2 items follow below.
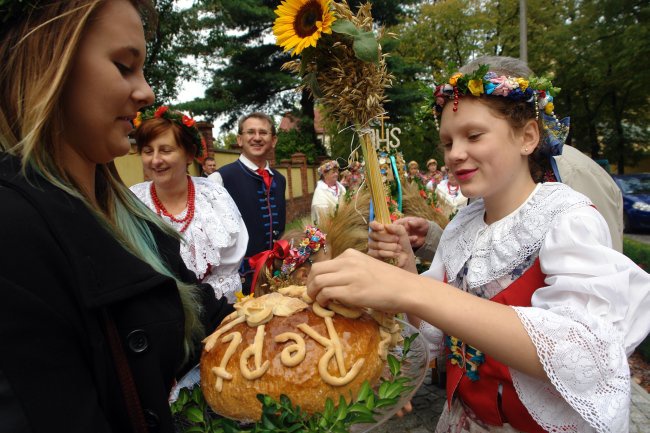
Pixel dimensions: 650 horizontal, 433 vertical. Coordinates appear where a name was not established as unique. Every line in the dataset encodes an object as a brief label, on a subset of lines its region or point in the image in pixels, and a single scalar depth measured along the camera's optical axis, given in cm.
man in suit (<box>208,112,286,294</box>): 511
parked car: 1284
